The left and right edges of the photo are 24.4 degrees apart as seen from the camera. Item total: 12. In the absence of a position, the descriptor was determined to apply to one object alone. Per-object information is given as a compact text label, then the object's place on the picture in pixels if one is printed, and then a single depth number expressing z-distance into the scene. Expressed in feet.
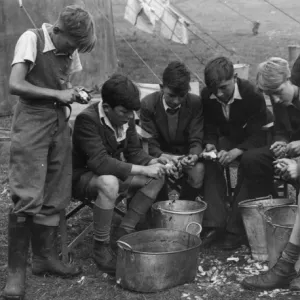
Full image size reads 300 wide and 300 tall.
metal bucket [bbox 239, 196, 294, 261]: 15.43
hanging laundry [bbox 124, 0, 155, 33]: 39.27
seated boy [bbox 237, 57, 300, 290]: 16.02
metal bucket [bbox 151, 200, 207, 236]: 15.75
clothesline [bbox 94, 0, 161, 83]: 36.77
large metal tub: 13.78
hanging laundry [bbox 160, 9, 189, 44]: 38.29
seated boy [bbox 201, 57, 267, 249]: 16.81
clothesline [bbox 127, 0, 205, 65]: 39.06
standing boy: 13.92
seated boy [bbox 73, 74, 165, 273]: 15.40
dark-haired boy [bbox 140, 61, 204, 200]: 17.13
